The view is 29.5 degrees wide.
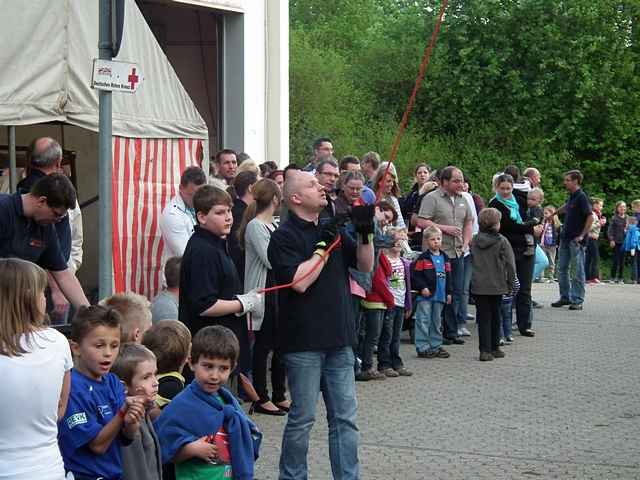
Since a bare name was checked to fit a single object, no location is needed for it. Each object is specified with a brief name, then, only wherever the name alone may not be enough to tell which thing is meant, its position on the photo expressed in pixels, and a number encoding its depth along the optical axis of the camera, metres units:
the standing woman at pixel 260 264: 9.38
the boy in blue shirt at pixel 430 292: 12.95
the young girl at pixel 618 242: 28.48
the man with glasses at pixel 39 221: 6.84
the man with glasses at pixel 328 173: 10.09
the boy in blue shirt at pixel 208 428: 5.29
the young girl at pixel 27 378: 4.21
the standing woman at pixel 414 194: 15.51
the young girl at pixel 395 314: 11.71
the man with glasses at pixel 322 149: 13.09
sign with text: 7.77
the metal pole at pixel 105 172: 7.85
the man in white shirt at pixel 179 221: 9.85
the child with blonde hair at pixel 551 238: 25.50
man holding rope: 6.75
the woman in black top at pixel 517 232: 14.80
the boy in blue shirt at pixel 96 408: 4.67
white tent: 9.60
